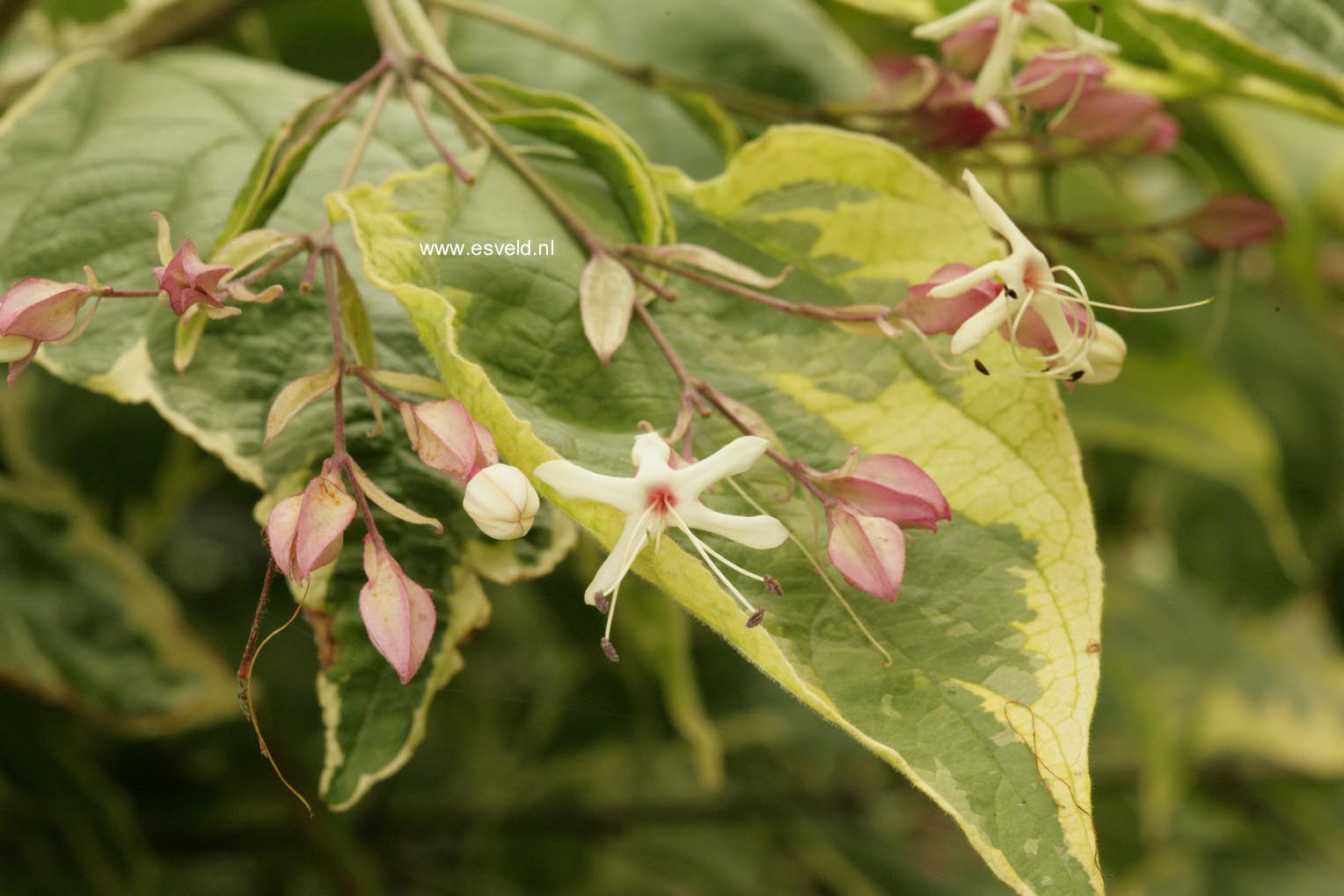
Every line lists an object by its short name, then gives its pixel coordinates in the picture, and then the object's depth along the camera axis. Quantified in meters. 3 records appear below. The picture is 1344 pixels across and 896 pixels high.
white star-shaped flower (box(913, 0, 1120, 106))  0.46
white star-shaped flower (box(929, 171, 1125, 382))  0.43
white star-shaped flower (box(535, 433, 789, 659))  0.42
